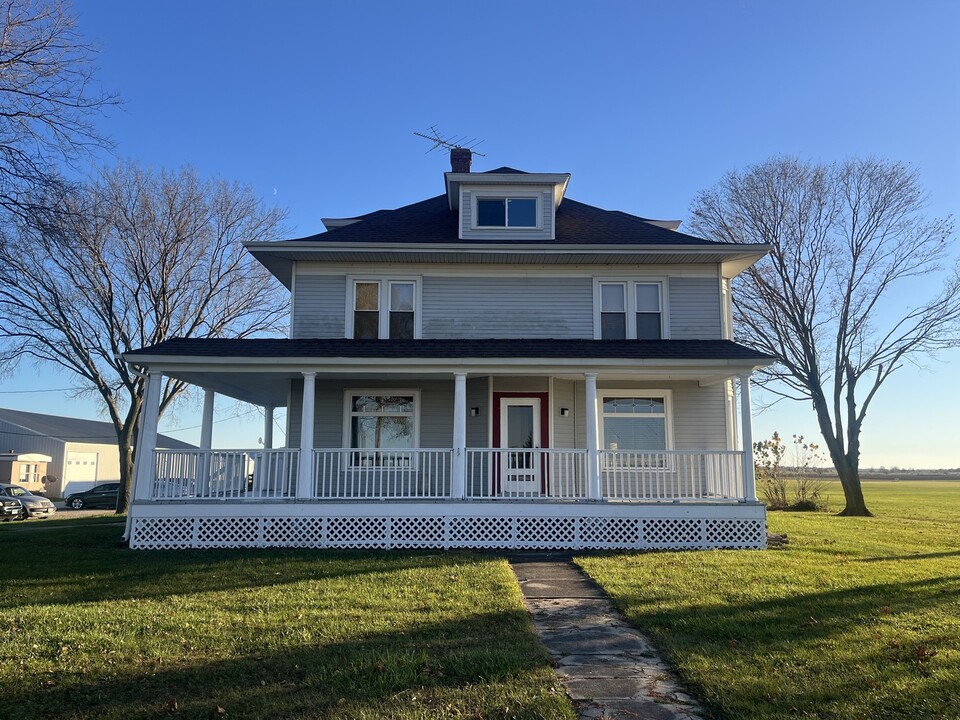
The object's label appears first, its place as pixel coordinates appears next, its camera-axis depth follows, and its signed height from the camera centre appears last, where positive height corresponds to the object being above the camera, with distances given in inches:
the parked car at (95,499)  1280.8 -66.3
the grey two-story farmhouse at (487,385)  497.7 +69.2
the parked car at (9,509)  970.1 -65.6
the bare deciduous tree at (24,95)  471.5 +255.9
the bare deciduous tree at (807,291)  1008.2 +270.5
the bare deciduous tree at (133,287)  927.7 +249.3
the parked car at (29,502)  1013.2 -59.7
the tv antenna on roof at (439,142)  775.1 +363.0
